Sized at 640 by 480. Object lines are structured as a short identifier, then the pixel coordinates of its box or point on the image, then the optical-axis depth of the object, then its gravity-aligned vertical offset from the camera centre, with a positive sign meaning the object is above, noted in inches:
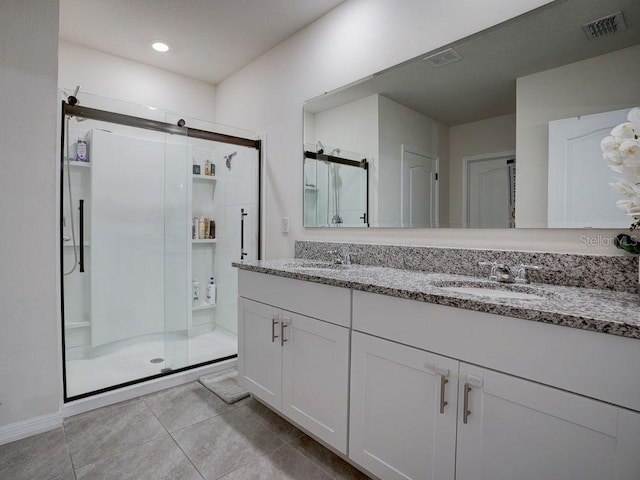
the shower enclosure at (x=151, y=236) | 96.5 +0.0
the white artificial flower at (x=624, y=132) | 37.8 +11.8
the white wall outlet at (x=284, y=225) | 100.3 +3.4
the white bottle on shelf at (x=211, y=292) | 119.2 -19.6
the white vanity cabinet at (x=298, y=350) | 55.3 -21.2
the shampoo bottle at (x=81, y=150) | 99.5 +24.9
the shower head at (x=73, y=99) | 76.4 +30.7
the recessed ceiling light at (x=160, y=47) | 104.1 +58.7
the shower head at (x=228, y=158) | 111.4 +25.6
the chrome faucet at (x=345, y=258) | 79.7 -5.1
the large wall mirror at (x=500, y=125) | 48.8 +19.9
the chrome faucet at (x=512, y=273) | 53.1 -5.6
